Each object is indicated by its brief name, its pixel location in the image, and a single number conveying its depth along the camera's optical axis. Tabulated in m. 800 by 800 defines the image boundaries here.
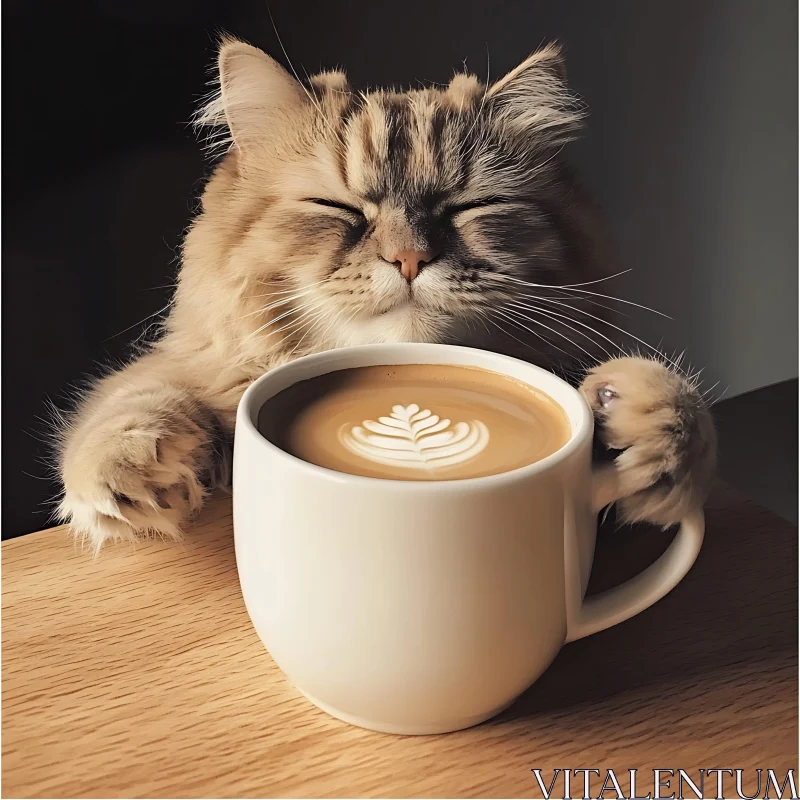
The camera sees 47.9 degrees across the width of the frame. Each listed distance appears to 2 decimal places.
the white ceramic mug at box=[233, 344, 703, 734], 0.49
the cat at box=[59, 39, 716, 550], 0.78
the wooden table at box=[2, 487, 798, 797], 0.58
